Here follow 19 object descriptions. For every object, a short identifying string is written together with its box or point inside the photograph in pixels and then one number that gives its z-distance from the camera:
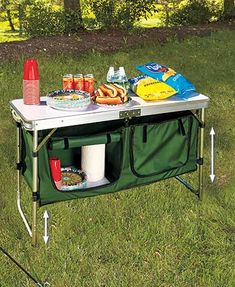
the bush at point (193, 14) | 11.93
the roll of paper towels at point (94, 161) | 4.11
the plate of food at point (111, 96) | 3.75
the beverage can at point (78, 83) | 3.99
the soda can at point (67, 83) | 3.98
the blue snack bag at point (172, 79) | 3.99
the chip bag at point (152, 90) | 3.89
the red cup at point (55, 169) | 4.05
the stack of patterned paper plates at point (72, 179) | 4.02
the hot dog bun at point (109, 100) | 3.75
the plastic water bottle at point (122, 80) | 4.03
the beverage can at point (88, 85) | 4.00
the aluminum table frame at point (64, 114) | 3.47
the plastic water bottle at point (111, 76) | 4.02
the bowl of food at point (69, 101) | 3.62
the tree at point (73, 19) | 10.26
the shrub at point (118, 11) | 10.53
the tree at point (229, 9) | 12.23
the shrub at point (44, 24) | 10.27
